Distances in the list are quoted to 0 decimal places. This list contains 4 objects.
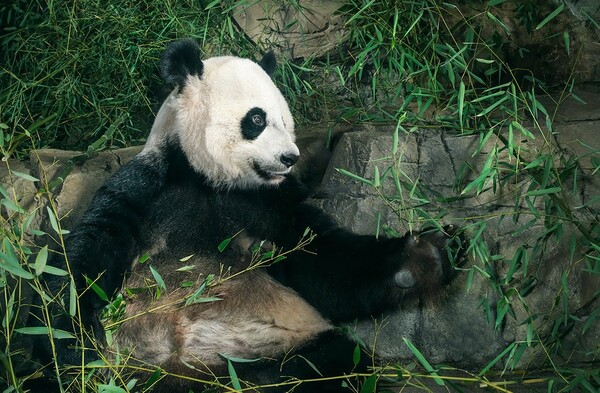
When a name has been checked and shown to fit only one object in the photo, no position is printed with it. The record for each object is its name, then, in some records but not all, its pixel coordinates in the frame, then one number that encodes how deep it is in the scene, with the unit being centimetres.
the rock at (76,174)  386
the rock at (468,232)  343
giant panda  318
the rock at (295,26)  445
